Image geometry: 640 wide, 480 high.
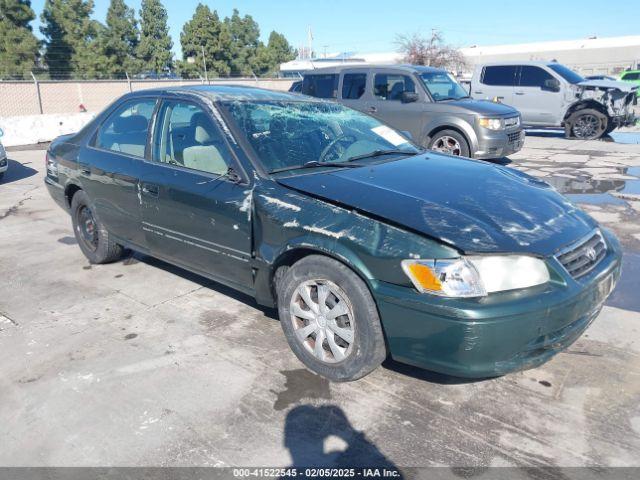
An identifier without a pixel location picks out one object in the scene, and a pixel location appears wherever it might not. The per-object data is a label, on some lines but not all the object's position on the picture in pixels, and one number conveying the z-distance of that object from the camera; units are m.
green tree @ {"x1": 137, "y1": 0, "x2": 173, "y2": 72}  44.53
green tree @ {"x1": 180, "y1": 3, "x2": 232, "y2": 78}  46.22
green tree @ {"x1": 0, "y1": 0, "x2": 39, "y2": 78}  27.89
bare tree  37.75
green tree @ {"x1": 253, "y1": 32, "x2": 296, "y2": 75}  56.84
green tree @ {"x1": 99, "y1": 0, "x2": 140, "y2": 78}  37.91
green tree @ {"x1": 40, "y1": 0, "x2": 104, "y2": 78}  32.34
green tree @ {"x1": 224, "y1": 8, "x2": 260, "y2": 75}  54.03
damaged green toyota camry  2.51
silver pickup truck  12.93
